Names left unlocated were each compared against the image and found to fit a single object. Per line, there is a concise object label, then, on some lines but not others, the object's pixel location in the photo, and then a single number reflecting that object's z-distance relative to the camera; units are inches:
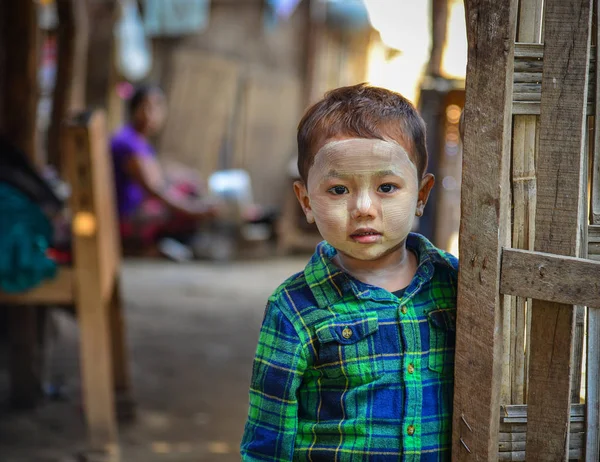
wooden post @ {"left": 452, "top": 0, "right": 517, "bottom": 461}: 57.6
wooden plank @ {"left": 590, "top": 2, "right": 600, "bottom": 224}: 58.2
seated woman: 246.2
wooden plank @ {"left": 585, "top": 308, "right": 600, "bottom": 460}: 59.7
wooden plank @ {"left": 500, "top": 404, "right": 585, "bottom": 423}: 60.2
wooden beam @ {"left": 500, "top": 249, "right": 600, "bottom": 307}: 57.2
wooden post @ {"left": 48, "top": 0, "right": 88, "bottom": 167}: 209.8
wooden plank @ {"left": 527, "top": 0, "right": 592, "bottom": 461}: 57.4
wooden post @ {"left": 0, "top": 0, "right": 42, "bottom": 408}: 116.0
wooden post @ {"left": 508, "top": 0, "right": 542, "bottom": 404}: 58.1
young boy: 59.5
